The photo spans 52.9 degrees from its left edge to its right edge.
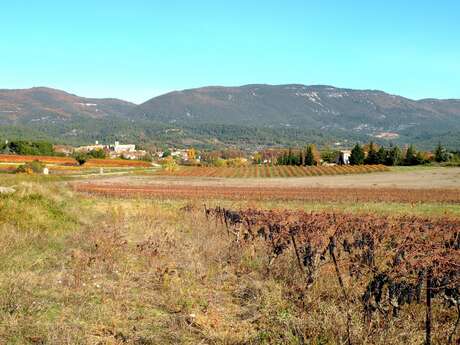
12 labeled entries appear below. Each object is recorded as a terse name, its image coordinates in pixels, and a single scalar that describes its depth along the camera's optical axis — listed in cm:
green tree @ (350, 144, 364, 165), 13412
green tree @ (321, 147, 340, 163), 16275
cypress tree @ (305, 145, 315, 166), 14012
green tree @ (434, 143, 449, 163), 13338
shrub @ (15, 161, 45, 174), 7406
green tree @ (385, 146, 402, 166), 12975
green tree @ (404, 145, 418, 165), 13100
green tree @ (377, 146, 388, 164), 13025
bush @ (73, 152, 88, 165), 12028
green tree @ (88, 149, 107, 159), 14825
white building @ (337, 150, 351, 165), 15825
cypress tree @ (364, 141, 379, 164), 13138
